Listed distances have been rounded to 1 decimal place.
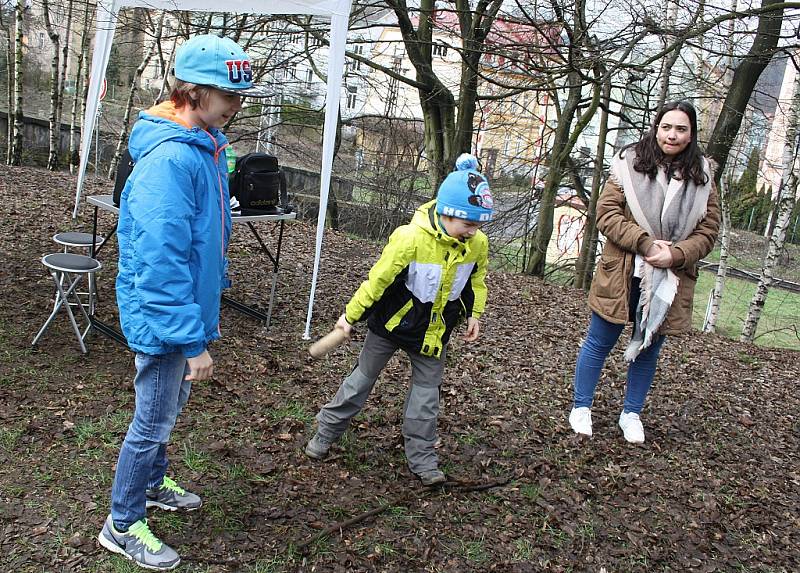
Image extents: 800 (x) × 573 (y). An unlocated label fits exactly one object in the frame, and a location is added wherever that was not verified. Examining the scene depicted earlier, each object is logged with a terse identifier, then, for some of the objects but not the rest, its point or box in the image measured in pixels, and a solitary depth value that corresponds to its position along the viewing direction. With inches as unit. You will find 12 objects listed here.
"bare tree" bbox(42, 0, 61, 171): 482.8
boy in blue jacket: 89.7
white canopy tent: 191.8
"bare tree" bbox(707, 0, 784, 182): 315.3
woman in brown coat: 145.9
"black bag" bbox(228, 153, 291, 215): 199.8
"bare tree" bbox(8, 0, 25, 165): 480.1
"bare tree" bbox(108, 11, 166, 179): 497.6
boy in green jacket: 124.0
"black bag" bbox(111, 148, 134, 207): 156.3
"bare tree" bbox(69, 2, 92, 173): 502.9
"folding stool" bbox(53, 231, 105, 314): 199.5
